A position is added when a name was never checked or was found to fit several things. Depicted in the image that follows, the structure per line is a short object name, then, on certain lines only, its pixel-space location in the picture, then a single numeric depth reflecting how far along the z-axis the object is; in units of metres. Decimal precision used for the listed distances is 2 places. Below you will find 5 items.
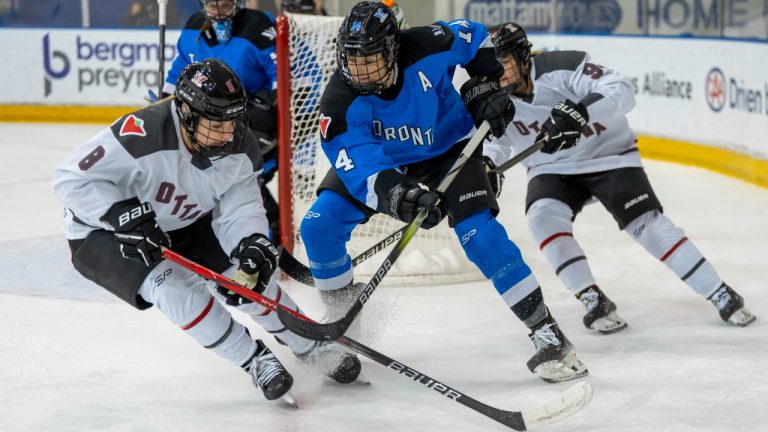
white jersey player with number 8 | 5.53
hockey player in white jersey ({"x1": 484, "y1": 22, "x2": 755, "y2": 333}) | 7.12
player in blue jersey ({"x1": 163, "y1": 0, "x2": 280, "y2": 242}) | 9.35
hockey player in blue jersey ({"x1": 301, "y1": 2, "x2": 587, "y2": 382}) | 5.86
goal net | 8.81
